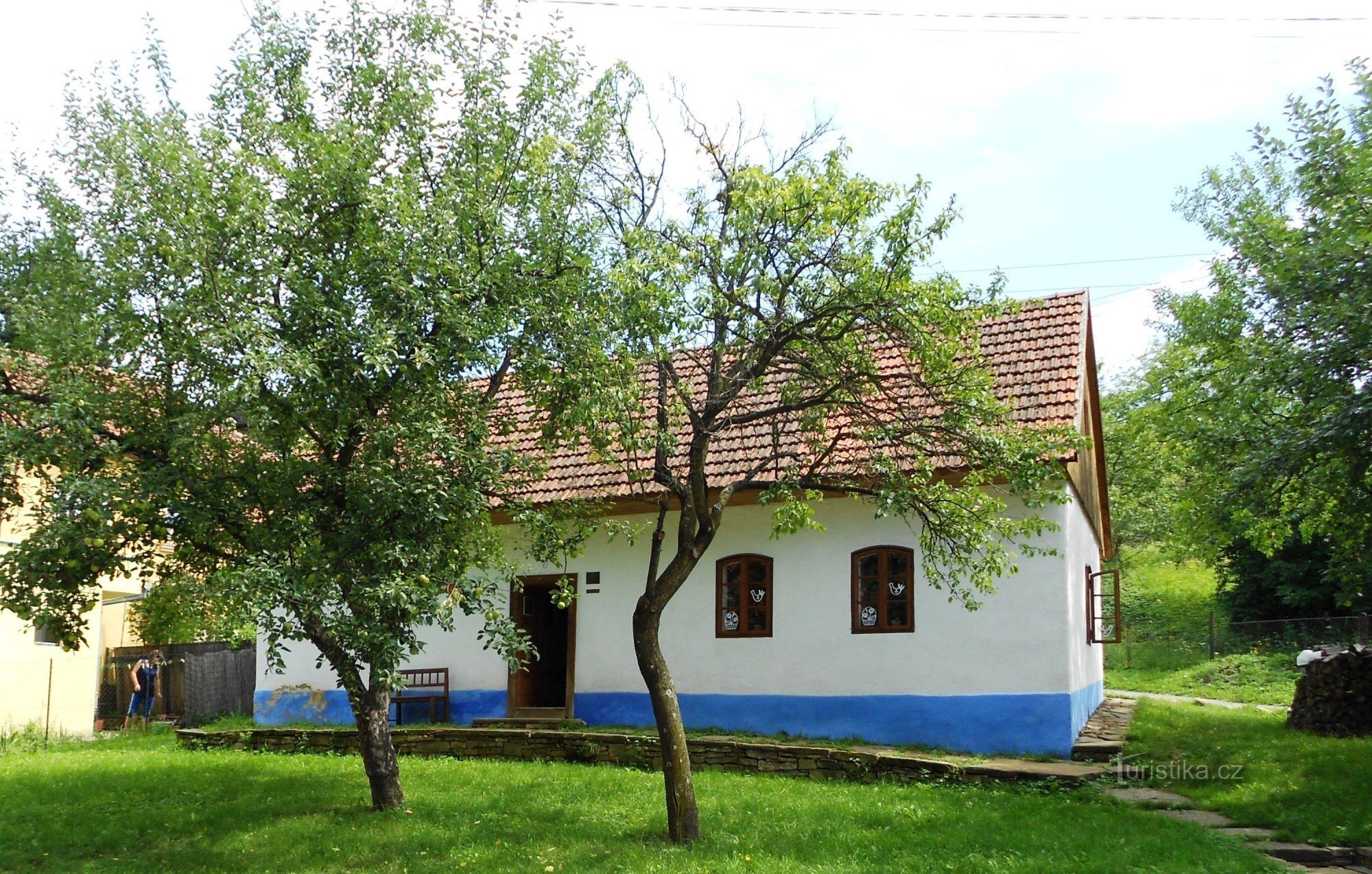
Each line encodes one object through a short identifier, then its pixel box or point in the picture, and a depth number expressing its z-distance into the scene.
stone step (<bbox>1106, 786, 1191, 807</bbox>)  10.43
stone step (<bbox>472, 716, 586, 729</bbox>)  15.24
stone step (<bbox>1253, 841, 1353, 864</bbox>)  8.52
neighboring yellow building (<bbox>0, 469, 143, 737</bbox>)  18.22
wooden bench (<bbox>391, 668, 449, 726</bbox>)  16.23
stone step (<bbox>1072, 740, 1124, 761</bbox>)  12.45
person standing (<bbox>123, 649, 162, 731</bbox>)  20.73
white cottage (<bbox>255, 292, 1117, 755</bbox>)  12.95
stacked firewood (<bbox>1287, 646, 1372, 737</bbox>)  13.43
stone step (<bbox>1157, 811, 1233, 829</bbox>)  9.60
